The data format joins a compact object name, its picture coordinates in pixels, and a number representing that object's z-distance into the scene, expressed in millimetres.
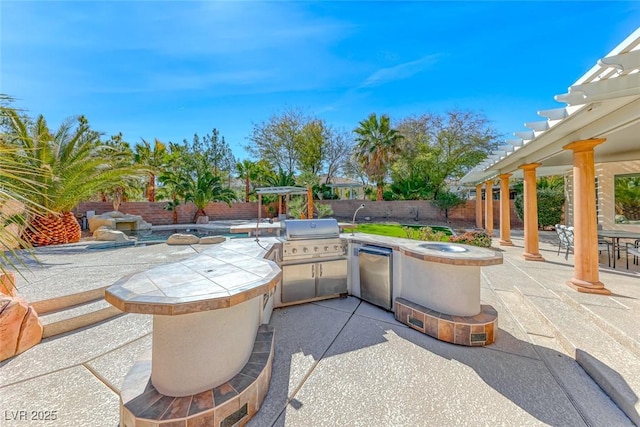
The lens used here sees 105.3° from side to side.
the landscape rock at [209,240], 8661
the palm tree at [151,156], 18047
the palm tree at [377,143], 18906
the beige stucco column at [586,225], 4262
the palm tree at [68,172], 7848
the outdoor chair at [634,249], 5357
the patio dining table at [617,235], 6047
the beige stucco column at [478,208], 13038
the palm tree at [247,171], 19562
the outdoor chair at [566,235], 6381
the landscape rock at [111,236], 9014
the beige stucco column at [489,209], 10805
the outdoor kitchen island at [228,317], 1645
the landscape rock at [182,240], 8680
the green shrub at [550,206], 13258
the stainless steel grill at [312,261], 4055
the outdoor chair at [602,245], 5821
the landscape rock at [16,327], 2562
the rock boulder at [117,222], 12133
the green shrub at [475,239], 8070
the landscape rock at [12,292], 2888
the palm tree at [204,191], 16047
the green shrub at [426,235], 8875
